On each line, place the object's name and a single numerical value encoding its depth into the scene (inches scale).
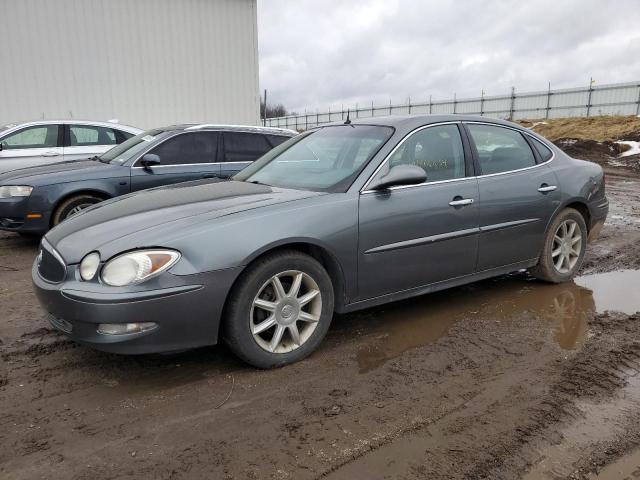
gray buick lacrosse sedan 108.1
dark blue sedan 234.5
